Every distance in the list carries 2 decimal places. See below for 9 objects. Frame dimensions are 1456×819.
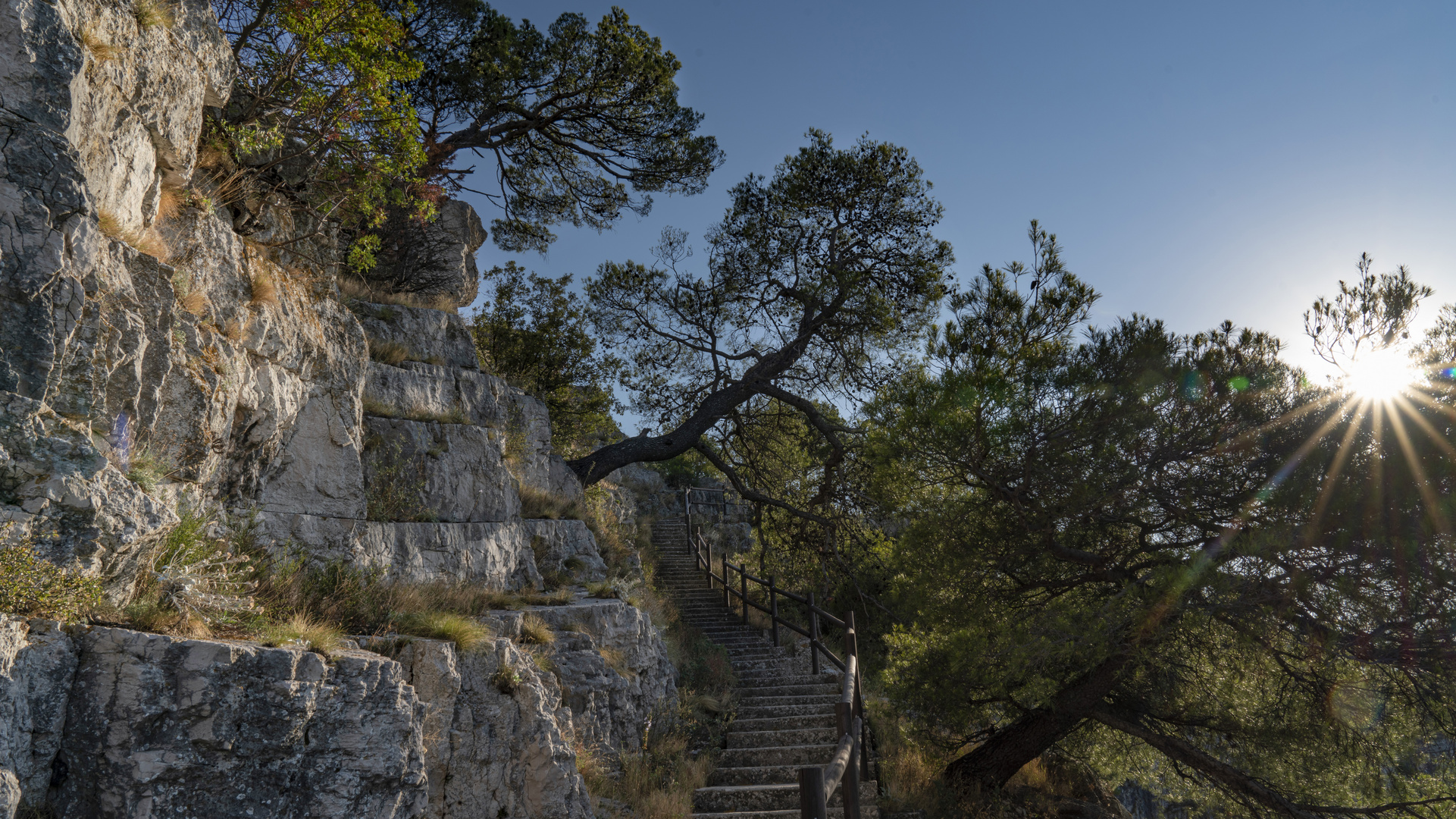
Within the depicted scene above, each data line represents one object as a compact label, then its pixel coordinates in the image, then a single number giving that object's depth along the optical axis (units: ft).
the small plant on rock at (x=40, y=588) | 10.83
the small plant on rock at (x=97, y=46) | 15.55
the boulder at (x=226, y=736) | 11.53
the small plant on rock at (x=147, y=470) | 14.58
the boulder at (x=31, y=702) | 10.37
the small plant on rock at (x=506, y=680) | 19.19
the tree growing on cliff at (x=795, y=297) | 40.81
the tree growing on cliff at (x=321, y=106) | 22.15
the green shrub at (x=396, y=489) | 26.27
